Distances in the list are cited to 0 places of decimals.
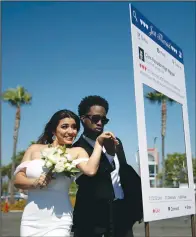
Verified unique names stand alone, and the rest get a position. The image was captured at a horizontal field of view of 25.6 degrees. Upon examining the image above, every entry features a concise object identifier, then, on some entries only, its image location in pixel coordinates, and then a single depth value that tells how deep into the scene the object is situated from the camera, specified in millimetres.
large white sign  3984
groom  3207
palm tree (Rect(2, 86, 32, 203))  37500
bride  2820
